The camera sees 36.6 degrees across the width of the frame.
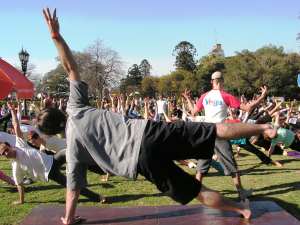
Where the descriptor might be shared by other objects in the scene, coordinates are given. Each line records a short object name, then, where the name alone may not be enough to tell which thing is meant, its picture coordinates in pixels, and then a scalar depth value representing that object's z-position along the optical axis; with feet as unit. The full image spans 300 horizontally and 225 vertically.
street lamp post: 67.45
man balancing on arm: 14.24
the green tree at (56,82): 270.26
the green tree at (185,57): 305.14
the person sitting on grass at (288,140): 35.22
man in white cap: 21.94
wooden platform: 16.92
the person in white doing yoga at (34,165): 22.15
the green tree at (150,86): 255.29
